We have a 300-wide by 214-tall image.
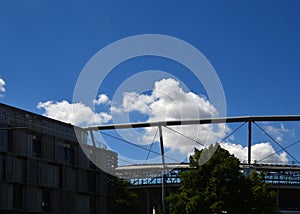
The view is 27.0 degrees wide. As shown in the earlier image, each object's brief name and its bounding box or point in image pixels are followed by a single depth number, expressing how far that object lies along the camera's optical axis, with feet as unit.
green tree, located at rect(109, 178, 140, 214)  303.07
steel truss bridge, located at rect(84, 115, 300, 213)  238.68
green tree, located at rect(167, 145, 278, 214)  190.19
